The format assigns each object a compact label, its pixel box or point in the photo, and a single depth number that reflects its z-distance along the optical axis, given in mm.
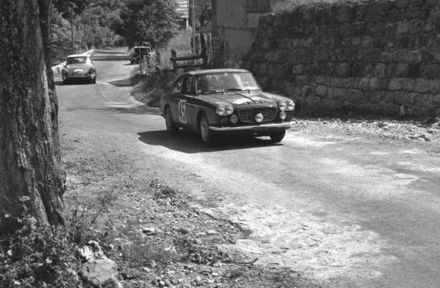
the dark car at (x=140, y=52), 45856
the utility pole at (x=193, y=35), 27656
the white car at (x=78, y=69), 34500
